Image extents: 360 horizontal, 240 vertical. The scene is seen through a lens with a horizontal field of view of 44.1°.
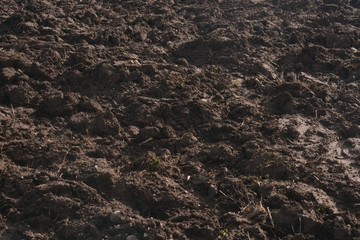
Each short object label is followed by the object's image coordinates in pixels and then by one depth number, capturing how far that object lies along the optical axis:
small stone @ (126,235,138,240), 3.45
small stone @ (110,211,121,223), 3.57
